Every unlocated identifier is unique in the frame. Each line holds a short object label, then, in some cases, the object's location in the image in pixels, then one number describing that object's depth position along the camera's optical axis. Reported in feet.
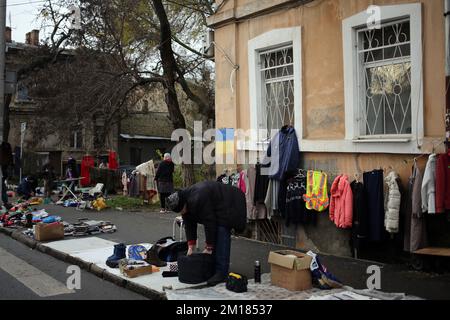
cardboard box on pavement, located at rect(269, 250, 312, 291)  20.56
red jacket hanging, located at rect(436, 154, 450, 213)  22.02
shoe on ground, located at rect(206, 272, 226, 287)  22.11
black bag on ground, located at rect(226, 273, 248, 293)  20.81
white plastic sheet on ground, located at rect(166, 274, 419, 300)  19.24
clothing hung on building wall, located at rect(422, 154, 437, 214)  22.18
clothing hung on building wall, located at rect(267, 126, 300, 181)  29.96
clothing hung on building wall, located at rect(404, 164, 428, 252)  23.00
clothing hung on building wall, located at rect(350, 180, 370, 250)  25.26
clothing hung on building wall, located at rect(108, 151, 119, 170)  75.36
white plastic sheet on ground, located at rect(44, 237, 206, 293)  22.39
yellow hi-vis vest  27.99
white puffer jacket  23.81
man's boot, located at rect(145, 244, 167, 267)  25.75
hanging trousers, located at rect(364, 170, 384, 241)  24.88
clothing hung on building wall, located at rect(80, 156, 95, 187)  67.43
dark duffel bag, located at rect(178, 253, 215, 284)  22.30
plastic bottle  22.38
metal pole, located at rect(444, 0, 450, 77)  21.80
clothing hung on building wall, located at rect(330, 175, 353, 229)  26.02
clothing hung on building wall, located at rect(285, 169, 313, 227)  29.30
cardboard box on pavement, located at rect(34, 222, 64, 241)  34.37
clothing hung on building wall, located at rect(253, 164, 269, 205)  31.94
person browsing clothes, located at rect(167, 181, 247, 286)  22.22
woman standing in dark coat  48.19
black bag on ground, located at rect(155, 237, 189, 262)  26.02
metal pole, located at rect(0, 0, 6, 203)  46.52
